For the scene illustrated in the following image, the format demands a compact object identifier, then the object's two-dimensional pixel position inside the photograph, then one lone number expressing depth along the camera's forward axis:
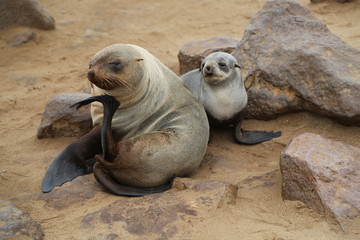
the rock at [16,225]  5.82
